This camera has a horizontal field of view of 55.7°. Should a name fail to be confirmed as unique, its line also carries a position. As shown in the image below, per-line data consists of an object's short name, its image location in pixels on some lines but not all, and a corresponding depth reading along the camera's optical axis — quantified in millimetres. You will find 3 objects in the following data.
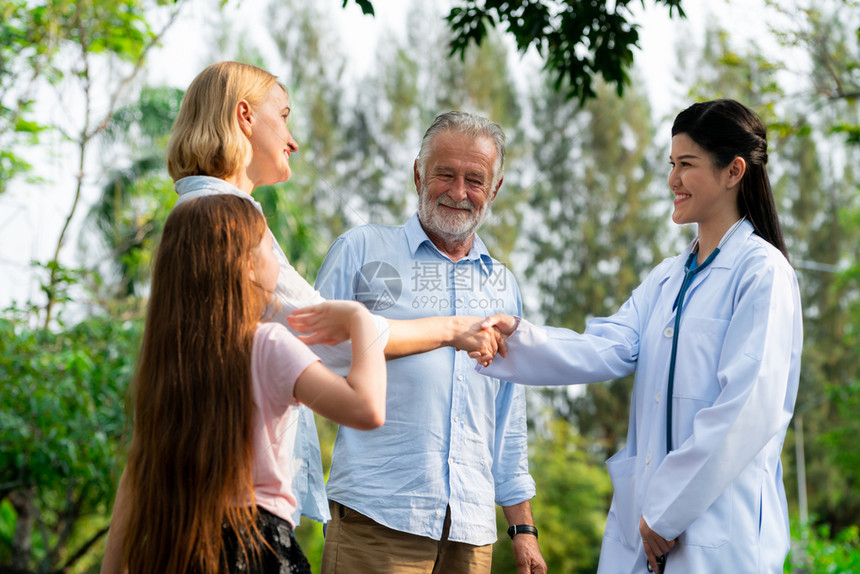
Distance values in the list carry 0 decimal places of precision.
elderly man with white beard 2188
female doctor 1777
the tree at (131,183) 9391
